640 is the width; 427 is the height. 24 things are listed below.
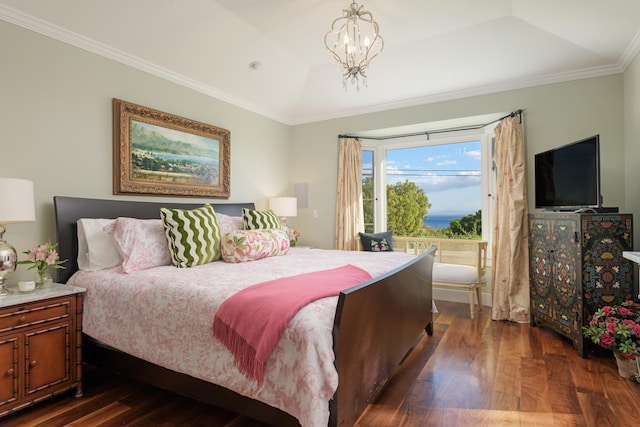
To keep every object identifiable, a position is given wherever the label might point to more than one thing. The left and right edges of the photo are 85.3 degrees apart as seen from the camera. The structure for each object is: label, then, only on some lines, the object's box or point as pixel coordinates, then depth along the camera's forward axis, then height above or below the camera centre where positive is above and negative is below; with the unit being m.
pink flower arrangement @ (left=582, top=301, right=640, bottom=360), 2.34 -0.84
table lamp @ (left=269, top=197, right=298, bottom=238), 4.59 +0.07
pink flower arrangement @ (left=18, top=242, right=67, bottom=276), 2.20 -0.28
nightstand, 1.93 -0.79
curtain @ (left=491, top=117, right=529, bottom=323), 3.69 -0.32
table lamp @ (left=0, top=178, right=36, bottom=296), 2.03 +0.03
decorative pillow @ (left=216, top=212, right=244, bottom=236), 3.43 -0.11
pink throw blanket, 1.51 -0.48
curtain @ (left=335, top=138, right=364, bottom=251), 4.82 +0.30
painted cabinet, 2.69 -0.46
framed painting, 3.08 +0.58
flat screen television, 2.82 +0.29
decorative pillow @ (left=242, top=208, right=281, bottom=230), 3.59 -0.09
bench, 3.84 -0.64
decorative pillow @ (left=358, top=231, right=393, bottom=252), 4.43 -0.40
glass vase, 2.27 -0.45
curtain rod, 4.38 +1.07
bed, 1.56 -0.74
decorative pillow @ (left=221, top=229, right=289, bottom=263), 2.86 -0.29
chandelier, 2.46 +1.76
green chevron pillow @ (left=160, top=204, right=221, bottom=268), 2.62 -0.20
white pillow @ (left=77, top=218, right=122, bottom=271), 2.55 -0.26
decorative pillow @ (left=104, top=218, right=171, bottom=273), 2.48 -0.23
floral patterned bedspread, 1.43 -0.60
